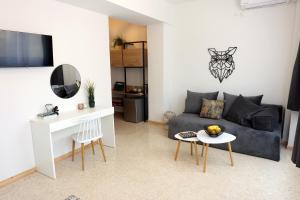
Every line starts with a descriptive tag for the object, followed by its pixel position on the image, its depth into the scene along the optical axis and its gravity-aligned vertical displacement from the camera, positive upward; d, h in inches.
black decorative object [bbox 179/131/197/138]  119.6 -39.0
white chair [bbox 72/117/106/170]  114.4 -37.2
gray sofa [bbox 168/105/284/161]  120.6 -42.1
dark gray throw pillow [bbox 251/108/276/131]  124.3 -31.9
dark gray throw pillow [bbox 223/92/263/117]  144.9 -23.3
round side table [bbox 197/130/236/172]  107.9 -38.0
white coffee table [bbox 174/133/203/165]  116.6 -40.1
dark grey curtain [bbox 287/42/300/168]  119.3 -13.6
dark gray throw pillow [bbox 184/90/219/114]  165.2 -26.5
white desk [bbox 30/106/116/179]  103.0 -33.7
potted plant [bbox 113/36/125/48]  217.2 +25.7
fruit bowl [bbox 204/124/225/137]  112.0 -34.3
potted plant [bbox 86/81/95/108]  139.8 -17.5
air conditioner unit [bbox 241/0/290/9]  136.9 +43.0
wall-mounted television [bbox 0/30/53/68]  92.9 +8.3
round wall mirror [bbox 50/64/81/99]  121.0 -8.5
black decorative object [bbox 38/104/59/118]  114.8 -24.1
